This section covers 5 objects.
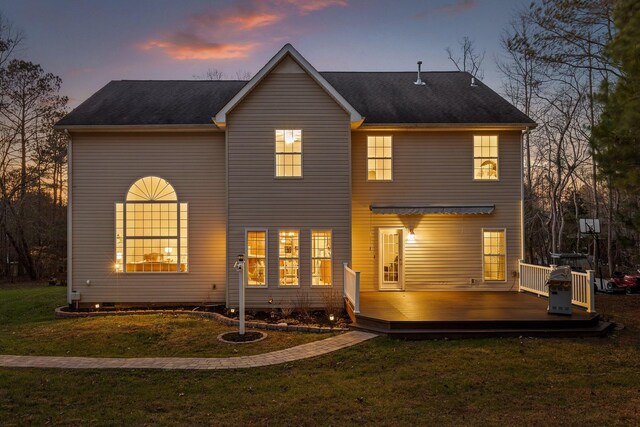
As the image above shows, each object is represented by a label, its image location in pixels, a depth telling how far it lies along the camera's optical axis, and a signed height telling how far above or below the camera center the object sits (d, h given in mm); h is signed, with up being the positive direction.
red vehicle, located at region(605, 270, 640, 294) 15992 -2317
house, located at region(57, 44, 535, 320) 11930 +1175
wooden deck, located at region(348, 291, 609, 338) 8781 -2110
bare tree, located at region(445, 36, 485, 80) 26406 +11617
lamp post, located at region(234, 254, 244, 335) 9273 -1403
